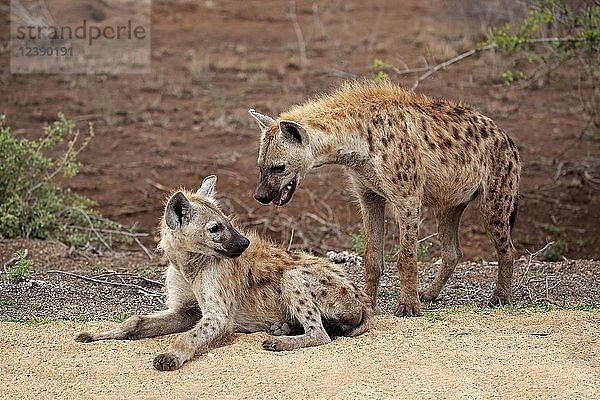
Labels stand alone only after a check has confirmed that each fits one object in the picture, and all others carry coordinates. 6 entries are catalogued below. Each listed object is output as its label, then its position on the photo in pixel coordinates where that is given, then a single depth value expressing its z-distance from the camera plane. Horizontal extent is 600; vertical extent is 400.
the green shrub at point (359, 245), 17.09
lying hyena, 11.84
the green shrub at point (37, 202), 18.00
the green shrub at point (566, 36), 18.50
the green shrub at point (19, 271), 14.44
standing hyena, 13.37
